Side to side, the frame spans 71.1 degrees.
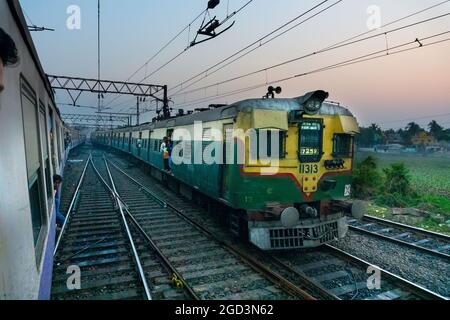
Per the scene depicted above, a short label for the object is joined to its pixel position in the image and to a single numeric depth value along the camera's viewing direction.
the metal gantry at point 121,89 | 23.00
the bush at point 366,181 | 15.41
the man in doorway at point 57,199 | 8.49
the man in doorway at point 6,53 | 2.30
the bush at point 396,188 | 14.02
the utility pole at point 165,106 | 25.53
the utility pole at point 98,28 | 11.05
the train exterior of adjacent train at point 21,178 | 2.48
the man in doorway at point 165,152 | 14.00
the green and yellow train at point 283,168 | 6.97
